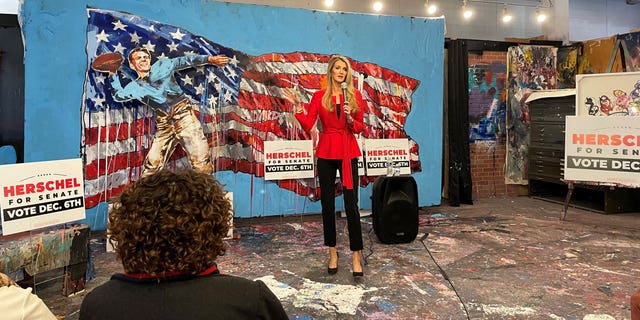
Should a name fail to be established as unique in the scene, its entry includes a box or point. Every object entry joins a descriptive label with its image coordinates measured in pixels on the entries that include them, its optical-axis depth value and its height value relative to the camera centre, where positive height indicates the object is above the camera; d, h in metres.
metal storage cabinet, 5.82 +0.04
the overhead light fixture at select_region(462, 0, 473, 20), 8.38 +2.91
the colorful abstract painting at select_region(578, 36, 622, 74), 6.07 +1.47
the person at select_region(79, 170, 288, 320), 0.91 -0.24
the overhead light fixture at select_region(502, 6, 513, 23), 8.74 +2.97
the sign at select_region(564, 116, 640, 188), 4.52 +0.10
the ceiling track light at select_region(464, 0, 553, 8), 9.19 +3.38
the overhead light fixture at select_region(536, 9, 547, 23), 7.37 +2.46
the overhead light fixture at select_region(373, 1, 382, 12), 8.36 +3.02
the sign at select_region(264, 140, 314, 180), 4.84 -0.01
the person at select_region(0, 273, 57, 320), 1.15 -0.40
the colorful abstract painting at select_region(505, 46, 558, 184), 6.38 +1.06
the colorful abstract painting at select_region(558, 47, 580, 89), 6.47 +1.39
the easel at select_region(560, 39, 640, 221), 5.88 +1.42
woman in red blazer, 3.26 +0.07
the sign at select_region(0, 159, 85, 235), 2.62 -0.22
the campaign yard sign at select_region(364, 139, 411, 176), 5.20 +0.05
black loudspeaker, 4.05 -0.47
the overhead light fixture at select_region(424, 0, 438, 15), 8.69 +3.09
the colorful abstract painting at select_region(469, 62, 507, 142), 6.26 +0.85
